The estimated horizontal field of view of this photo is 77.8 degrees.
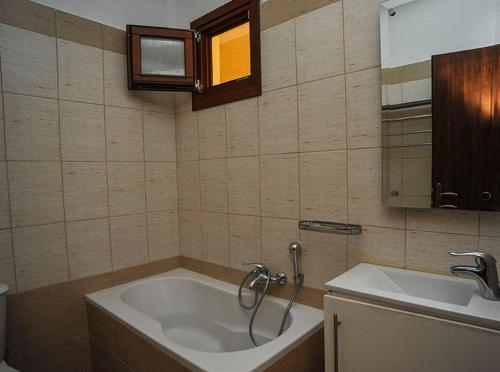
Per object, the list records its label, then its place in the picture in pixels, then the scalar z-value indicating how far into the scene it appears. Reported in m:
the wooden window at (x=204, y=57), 1.98
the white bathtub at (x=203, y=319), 1.28
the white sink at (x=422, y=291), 0.95
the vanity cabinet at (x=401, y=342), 0.91
